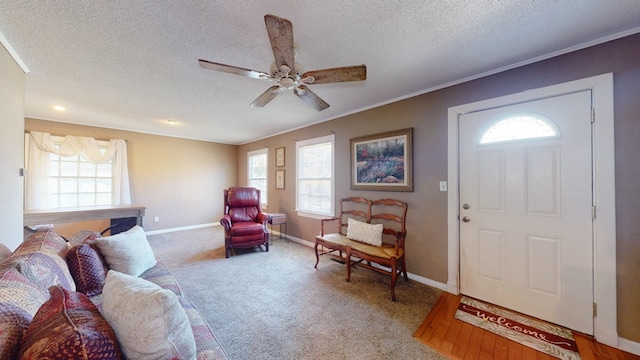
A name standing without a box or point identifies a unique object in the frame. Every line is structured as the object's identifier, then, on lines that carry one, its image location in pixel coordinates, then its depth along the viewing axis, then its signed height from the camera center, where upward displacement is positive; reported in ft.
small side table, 14.71 -2.62
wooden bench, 8.34 -2.50
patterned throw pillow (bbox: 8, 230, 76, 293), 3.53 -1.40
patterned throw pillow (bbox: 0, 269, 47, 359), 2.17 -1.49
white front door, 6.22 -0.86
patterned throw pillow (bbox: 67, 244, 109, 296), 4.84 -1.95
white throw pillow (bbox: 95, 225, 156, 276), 5.63 -1.88
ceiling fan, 4.39 +2.68
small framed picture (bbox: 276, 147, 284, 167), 16.57 +1.73
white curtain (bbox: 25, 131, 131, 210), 12.75 +1.31
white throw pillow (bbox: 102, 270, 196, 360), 2.56 -1.69
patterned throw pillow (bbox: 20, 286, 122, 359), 1.94 -1.45
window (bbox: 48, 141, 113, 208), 13.70 -0.05
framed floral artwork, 9.60 +0.88
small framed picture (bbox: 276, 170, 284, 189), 16.53 +0.09
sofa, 2.08 -1.52
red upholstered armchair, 12.29 -2.42
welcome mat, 5.64 -4.14
